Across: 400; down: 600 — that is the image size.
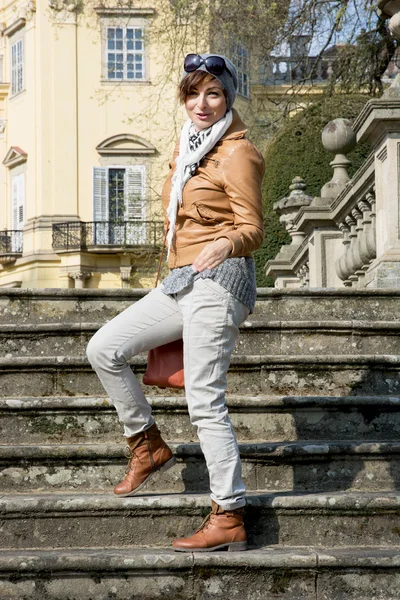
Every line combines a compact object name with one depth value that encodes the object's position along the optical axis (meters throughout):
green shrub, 14.30
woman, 4.16
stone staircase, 4.14
